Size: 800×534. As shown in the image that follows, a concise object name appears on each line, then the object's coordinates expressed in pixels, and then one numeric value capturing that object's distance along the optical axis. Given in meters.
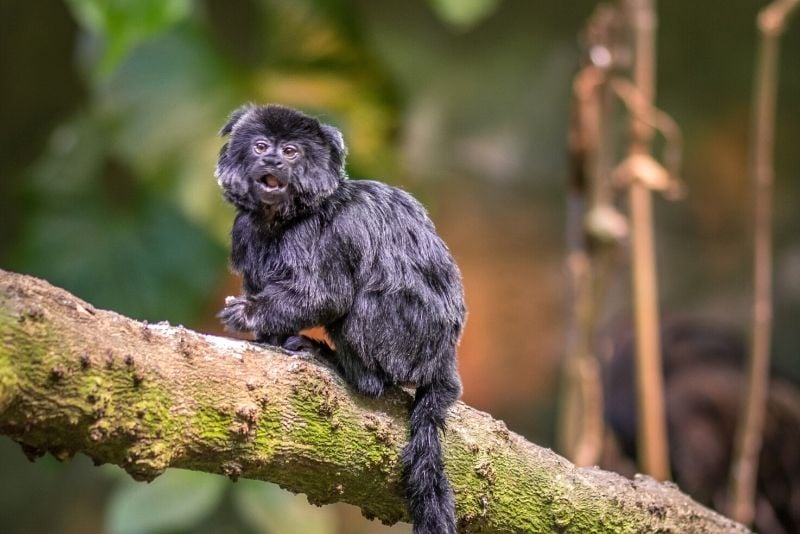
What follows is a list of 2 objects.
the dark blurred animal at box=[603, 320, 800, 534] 9.16
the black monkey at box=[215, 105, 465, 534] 4.21
